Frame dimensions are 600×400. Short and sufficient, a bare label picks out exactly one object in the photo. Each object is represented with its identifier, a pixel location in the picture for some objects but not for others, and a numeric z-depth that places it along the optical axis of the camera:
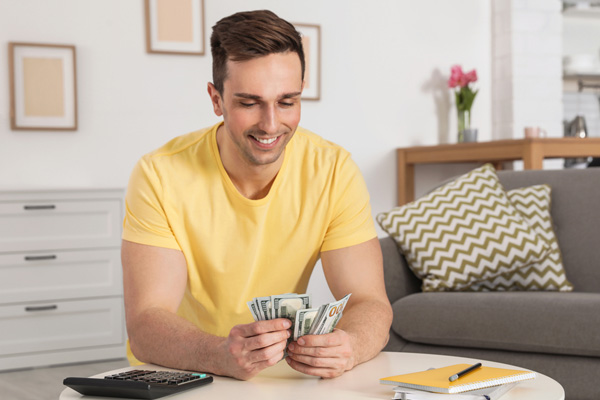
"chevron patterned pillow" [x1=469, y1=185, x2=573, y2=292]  2.75
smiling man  1.55
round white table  1.20
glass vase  4.95
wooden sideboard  3.93
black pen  1.20
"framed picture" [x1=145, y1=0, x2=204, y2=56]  4.42
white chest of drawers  3.74
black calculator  1.18
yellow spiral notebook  1.17
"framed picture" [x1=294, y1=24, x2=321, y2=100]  4.82
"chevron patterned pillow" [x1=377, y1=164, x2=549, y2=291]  2.73
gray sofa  2.33
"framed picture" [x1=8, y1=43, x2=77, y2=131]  4.15
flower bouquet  4.99
